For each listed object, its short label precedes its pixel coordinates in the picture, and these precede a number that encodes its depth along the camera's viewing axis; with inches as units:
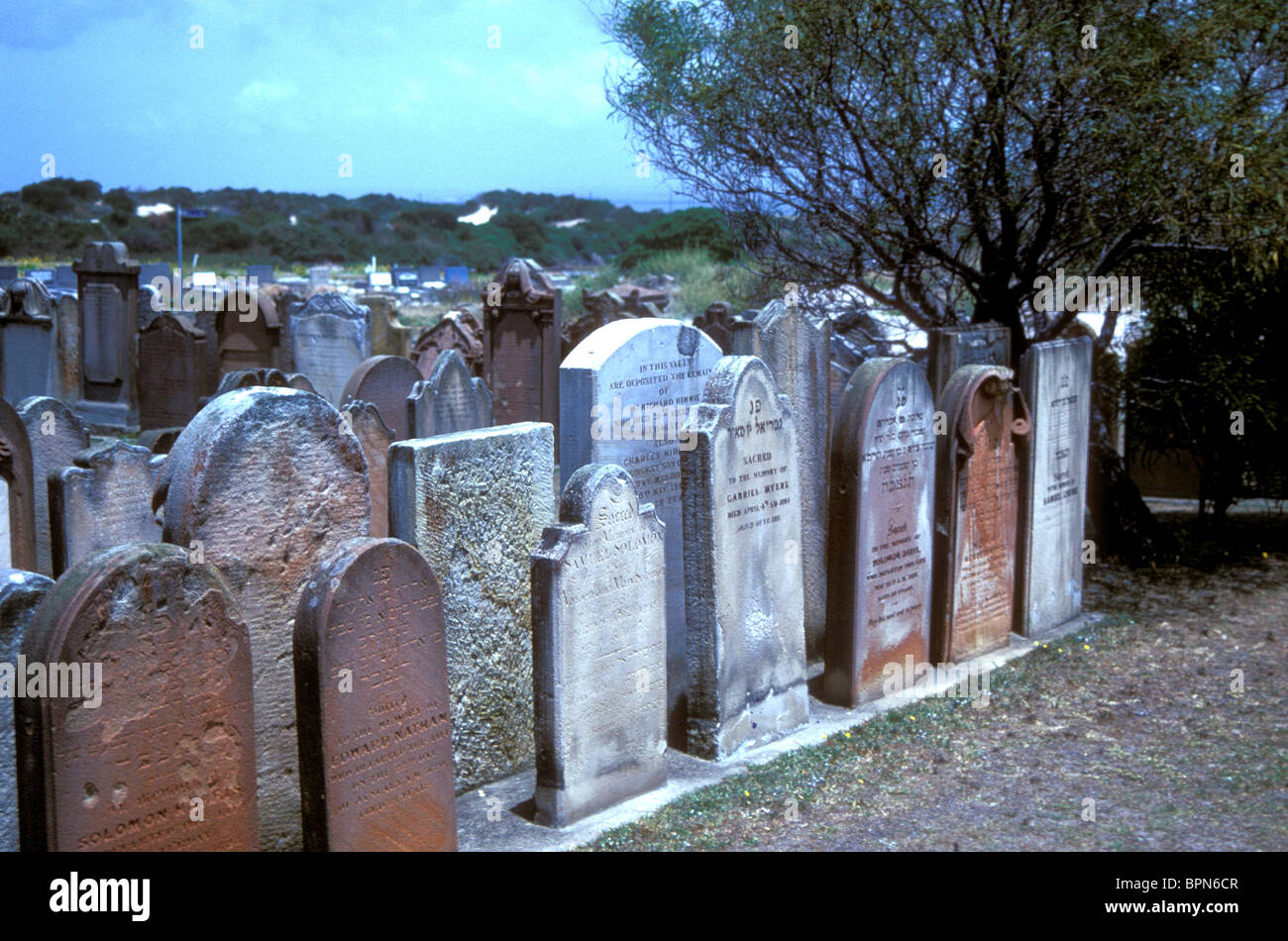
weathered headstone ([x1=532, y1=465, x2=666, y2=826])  207.3
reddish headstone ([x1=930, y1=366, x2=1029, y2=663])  295.7
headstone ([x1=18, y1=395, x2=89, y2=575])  306.5
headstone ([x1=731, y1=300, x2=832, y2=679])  284.7
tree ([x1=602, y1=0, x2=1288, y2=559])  342.0
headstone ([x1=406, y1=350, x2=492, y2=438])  370.0
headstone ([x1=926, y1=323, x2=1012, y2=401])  331.0
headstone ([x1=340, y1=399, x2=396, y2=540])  319.3
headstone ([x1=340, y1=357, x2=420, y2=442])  407.8
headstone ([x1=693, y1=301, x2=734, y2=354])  577.9
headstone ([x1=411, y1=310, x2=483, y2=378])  577.9
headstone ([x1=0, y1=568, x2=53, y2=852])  163.6
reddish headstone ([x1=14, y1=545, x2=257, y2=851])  144.3
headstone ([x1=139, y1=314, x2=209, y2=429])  529.3
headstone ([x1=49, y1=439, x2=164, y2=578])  260.5
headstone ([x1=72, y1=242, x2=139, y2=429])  595.8
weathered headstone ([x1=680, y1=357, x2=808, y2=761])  239.0
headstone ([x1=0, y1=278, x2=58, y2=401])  586.6
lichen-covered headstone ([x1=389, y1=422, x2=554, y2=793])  217.8
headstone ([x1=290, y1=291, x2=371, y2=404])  499.8
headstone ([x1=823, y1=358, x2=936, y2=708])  269.6
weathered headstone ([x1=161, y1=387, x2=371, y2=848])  180.4
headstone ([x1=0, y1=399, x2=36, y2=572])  269.3
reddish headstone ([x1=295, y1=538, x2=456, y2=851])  165.0
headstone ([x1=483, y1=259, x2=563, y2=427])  489.4
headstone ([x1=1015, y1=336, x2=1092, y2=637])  324.2
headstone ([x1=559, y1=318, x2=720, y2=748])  253.4
